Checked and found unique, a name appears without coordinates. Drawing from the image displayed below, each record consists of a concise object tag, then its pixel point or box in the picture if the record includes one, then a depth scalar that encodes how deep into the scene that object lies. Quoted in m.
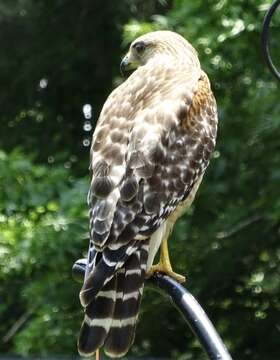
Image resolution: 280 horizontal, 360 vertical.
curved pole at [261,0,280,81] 7.15
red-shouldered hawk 7.35
